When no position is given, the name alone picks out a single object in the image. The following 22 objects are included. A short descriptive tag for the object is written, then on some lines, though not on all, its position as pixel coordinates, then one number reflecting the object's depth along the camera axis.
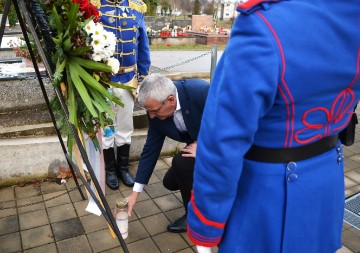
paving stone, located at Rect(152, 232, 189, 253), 2.66
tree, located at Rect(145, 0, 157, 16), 22.62
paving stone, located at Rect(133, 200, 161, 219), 3.08
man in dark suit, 2.38
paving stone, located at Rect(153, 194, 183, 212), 3.19
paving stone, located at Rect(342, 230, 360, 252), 2.67
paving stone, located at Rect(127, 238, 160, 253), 2.63
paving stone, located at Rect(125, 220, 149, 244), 2.75
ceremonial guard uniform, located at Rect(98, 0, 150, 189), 3.31
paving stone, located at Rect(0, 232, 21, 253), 2.61
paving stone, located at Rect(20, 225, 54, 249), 2.67
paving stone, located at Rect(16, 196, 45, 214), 3.10
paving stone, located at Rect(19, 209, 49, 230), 2.89
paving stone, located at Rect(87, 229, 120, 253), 2.64
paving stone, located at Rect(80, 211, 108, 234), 2.86
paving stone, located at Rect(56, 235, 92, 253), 2.62
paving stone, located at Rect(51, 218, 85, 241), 2.78
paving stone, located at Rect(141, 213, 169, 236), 2.87
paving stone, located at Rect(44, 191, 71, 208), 3.21
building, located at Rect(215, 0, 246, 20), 59.78
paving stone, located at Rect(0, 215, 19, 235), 2.81
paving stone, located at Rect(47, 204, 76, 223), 2.99
